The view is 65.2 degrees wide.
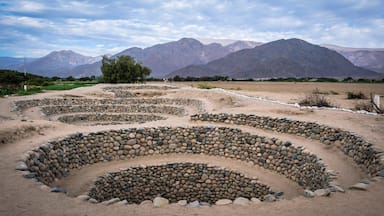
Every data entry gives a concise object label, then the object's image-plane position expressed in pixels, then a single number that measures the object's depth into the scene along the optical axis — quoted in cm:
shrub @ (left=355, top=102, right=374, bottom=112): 1584
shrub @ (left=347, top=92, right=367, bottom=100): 2456
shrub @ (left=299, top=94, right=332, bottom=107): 1766
